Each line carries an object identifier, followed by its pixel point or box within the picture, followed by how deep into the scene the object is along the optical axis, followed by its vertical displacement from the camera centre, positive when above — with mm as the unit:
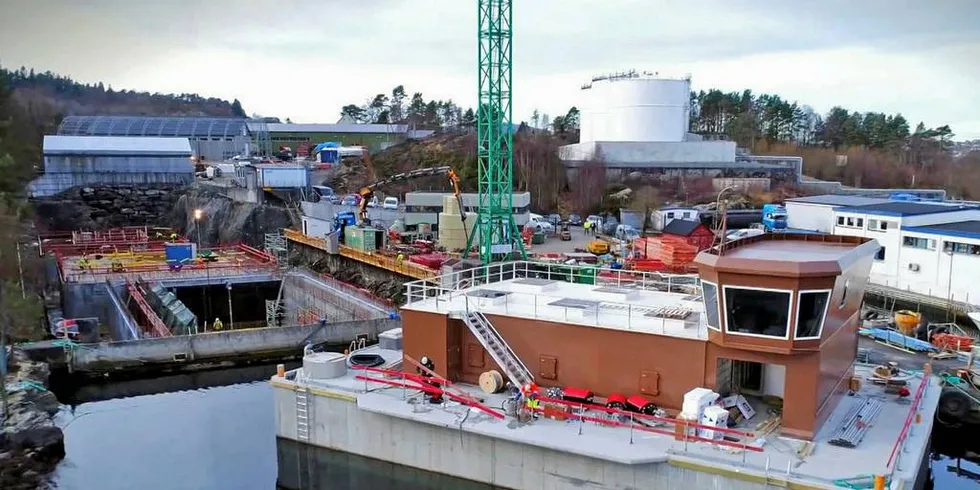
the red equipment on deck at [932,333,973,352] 26672 -6620
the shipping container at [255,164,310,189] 62312 -1068
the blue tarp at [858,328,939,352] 26641 -6649
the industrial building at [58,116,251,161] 91875 +4594
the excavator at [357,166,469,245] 46656 -2325
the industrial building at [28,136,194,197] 71125 +21
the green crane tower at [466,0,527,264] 40406 +1514
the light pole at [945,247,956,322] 33344 -5426
